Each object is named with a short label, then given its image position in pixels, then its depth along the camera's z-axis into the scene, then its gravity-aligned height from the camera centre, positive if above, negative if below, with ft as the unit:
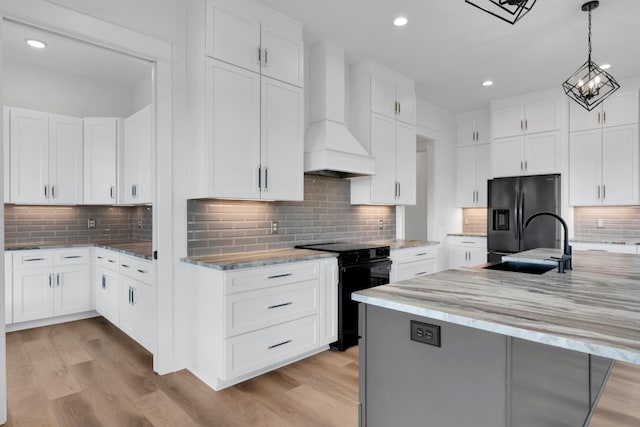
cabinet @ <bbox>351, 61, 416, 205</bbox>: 12.96 +3.18
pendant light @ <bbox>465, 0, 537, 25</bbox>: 9.30 +5.51
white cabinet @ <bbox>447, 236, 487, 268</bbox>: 17.70 -2.04
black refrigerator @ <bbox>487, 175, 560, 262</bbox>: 15.14 -0.09
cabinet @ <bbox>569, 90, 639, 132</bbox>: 14.46 +4.14
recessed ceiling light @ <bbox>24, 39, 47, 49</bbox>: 11.23 +5.45
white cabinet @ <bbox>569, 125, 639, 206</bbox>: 14.40 +1.89
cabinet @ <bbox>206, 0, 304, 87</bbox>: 8.59 +4.58
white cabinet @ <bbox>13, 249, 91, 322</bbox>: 11.94 -2.54
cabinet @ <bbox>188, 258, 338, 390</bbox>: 7.91 -2.63
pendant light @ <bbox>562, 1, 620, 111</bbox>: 8.38 +3.02
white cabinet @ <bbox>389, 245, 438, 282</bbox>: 12.65 -1.93
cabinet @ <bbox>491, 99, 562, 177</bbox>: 15.70 +3.39
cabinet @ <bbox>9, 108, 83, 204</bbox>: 12.34 +1.98
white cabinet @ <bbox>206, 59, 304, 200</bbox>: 8.63 +2.03
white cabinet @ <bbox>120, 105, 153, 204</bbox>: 12.16 +1.91
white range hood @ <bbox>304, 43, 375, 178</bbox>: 11.10 +2.88
